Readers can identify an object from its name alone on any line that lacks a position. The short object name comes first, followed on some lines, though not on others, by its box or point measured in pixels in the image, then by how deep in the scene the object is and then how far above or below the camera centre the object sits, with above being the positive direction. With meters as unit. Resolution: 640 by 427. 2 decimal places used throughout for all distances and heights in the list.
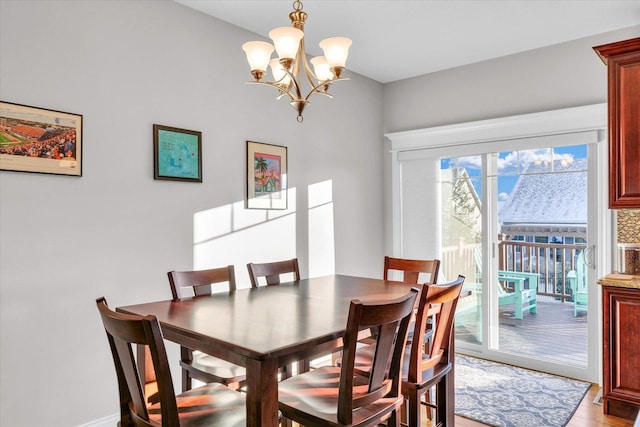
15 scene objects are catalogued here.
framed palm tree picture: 3.50 +0.32
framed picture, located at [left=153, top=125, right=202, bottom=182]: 2.94 +0.42
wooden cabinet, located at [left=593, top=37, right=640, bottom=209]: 2.98 +0.64
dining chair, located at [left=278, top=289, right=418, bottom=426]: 1.58 -0.69
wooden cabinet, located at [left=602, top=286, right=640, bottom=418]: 2.84 -0.87
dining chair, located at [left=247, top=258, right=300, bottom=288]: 2.78 -0.35
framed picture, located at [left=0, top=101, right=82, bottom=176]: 2.31 +0.41
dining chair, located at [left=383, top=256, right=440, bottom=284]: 2.98 -0.36
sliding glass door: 3.65 -0.20
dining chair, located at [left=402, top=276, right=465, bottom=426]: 1.95 -0.67
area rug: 2.92 -1.33
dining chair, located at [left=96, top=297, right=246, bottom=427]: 1.41 -0.66
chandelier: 2.05 +0.78
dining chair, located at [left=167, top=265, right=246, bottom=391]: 2.23 -0.77
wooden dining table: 1.46 -0.43
